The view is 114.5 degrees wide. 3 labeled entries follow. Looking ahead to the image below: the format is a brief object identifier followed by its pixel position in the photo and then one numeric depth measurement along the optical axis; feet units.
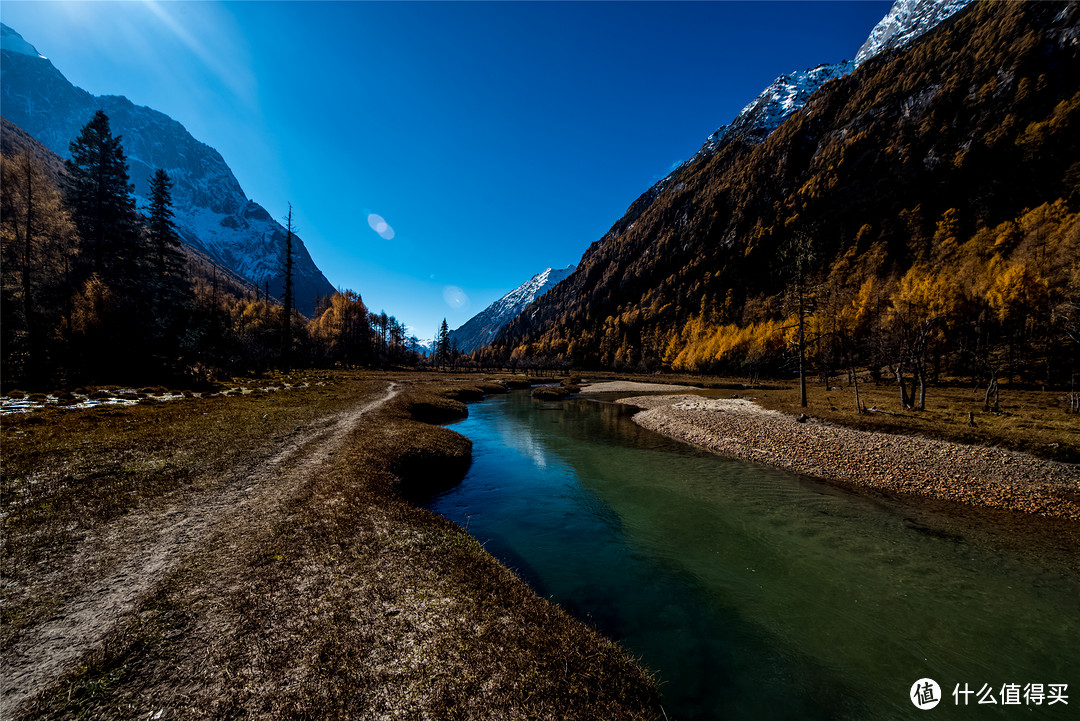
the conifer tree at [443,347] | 501.97
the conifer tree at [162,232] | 161.48
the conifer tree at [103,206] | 134.31
